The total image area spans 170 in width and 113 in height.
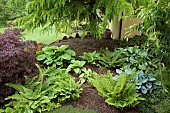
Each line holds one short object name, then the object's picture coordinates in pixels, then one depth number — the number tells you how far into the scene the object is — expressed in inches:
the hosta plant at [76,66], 163.9
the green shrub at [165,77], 134.0
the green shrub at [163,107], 140.3
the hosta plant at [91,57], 174.6
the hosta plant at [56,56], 169.6
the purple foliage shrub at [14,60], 138.1
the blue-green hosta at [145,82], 149.9
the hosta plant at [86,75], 156.9
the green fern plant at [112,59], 173.0
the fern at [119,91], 137.9
